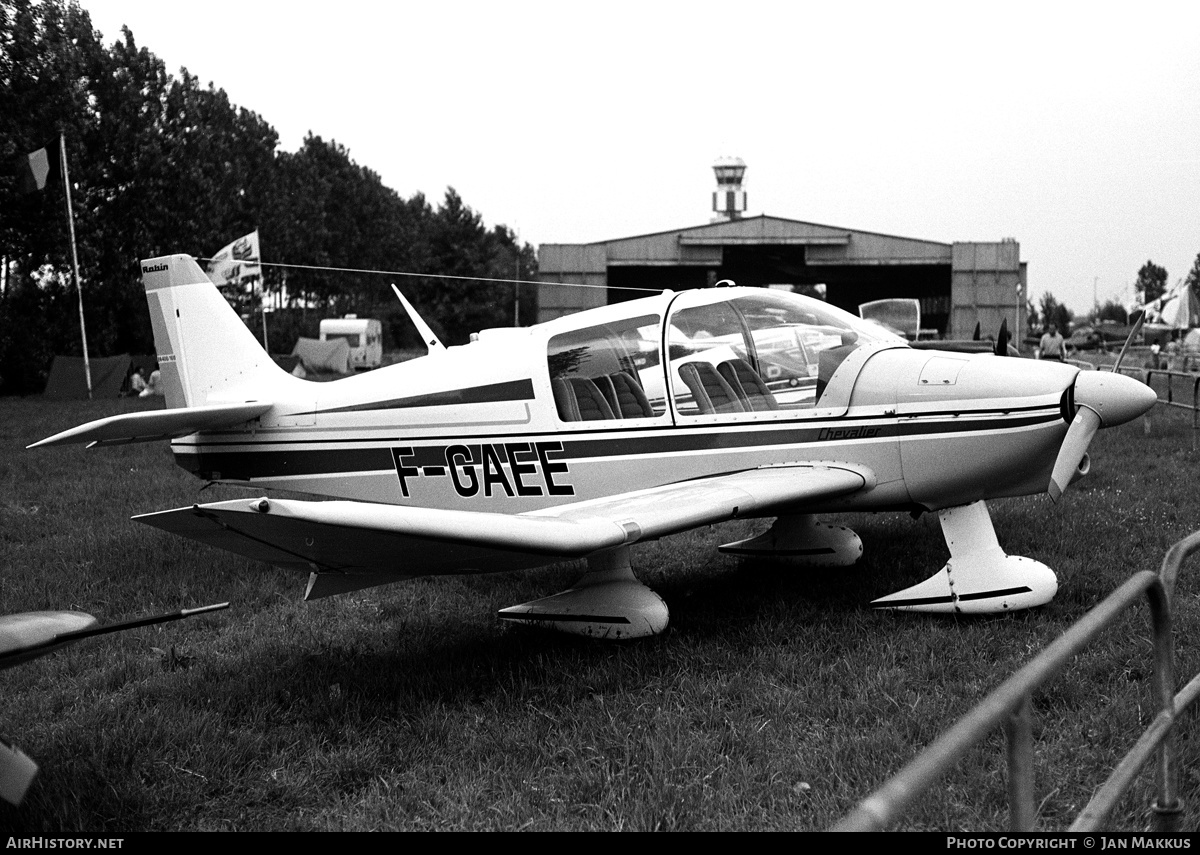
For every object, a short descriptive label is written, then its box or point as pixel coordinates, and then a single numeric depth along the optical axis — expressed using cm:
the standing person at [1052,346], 2220
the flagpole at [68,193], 2577
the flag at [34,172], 2488
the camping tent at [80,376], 3011
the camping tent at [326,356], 4162
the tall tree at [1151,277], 12734
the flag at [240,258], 3104
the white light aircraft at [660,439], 542
